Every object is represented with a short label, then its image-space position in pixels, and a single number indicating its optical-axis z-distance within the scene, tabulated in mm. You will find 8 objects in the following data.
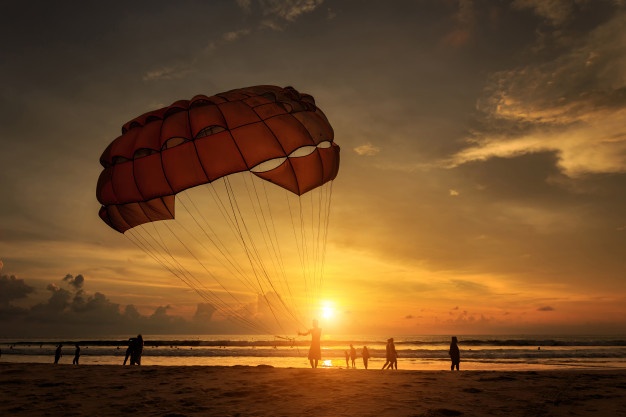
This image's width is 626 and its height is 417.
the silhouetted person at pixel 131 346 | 21262
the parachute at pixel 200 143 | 13781
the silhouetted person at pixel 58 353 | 28619
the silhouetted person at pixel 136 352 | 20969
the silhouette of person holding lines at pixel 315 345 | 17234
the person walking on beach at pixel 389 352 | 20709
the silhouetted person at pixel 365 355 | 25794
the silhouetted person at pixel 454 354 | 18922
